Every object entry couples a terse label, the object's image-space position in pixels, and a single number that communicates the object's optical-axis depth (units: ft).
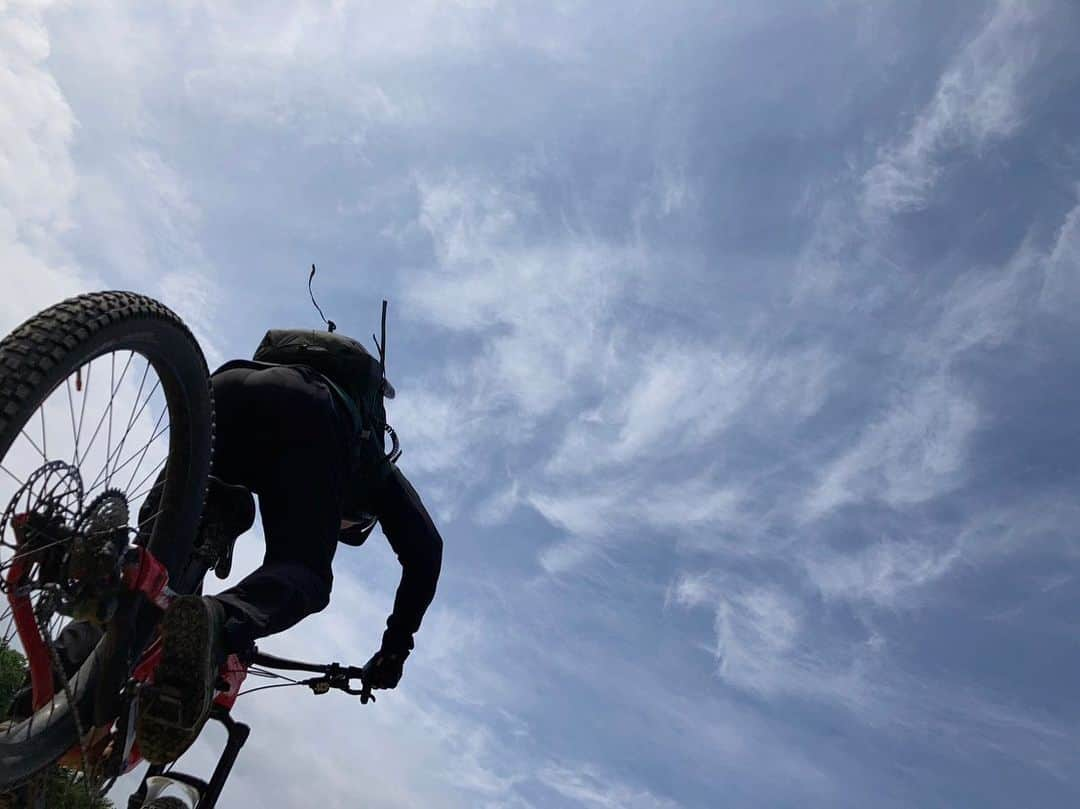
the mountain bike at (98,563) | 9.56
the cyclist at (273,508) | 10.25
